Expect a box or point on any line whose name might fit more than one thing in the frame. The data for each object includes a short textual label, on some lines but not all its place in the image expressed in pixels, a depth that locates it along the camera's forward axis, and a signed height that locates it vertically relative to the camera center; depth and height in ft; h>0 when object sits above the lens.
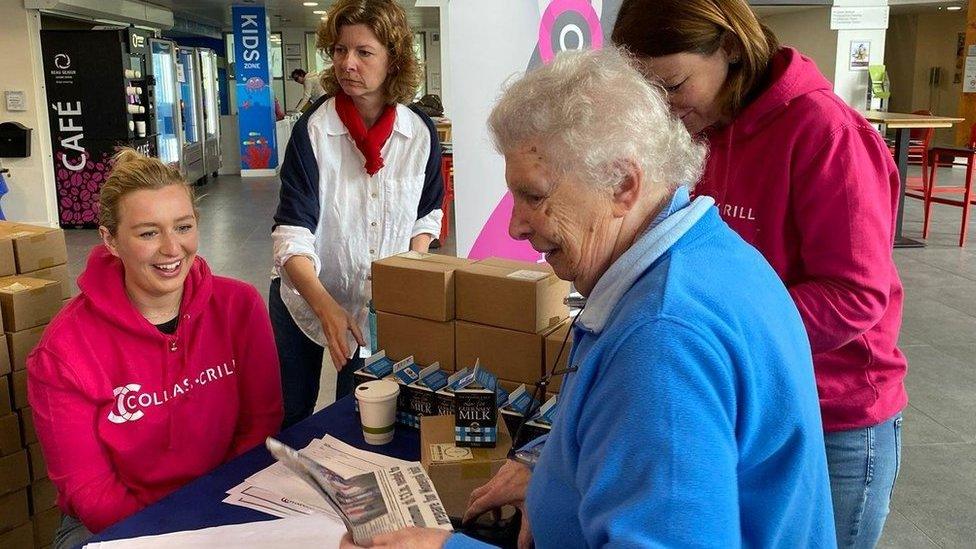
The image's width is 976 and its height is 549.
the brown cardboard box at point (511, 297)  6.11 -1.31
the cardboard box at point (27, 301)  7.87 -1.71
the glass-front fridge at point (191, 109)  40.86 +0.81
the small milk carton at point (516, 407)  5.69 -1.98
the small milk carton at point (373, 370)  6.42 -1.92
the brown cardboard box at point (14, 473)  8.07 -3.43
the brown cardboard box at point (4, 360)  7.92 -2.26
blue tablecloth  4.86 -2.34
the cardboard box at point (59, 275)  8.90 -1.64
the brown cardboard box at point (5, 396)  8.03 -2.64
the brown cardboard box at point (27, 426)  8.25 -3.02
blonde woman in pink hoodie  5.69 -1.78
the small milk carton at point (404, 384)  6.22 -1.95
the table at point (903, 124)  24.44 -0.09
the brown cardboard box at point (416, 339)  6.46 -1.71
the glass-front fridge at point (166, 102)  36.37 +1.01
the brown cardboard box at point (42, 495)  8.45 -3.82
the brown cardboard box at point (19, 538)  8.20 -4.13
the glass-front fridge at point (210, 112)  45.45 +0.69
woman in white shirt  7.49 -0.57
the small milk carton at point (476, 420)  5.44 -1.96
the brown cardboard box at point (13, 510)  8.14 -3.84
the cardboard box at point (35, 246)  8.68 -1.29
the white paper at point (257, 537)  4.59 -2.32
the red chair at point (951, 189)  24.95 -1.81
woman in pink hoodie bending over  4.31 -0.42
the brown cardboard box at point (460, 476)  5.20 -2.22
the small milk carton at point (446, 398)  6.03 -2.01
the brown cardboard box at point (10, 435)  8.03 -3.03
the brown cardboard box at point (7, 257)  8.50 -1.36
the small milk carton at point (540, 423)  5.55 -2.02
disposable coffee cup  5.89 -2.05
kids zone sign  45.70 +1.97
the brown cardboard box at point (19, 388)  8.13 -2.60
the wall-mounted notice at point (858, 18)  38.86 +4.88
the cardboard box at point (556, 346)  5.98 -1.63
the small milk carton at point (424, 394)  6.10 -2.00
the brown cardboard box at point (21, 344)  8.00 -2.14
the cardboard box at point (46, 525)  8.52 -4.16
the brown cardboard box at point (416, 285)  6.36 -1.27
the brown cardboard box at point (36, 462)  8.34 -3.42
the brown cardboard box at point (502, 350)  6.15 -1.72
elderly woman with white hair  2.59 -0.76
